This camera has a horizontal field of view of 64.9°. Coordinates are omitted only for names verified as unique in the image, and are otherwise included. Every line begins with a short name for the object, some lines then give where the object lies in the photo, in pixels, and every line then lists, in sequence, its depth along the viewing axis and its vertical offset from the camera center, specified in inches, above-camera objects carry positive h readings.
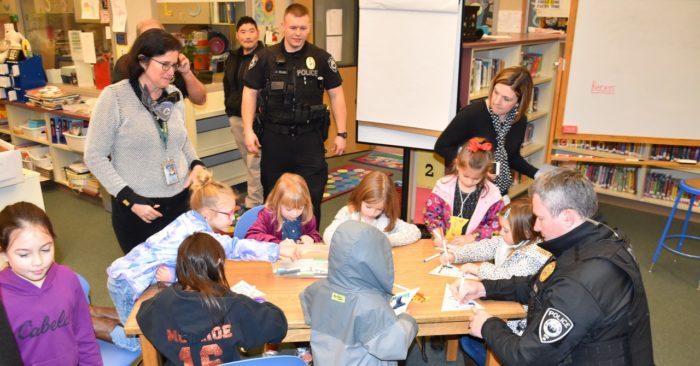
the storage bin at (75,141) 200.5 -40.9
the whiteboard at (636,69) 159.3 -10.0
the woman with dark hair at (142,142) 99.0 -20.7
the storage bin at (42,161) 228.8 -54.3
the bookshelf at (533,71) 168.7 -13.7
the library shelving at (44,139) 218.8 -45.3
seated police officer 70.0 -32.7
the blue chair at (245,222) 120.1 -40.8
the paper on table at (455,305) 88.2 -42.6
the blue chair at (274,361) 66.1 -39.1
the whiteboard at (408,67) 153.6 -10.1
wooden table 84.6 -42.4
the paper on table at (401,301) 85.5 -41.3
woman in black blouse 125.0 -21.5
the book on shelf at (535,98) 231.5 -26.9
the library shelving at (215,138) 200.1 -40.4
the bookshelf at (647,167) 210.8 -51.5
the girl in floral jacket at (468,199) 119.3 -36.1
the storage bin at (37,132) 226.8 -42.3
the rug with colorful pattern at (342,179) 231.9 -65.3
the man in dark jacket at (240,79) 192.9 -17.3
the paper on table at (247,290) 89.8 -41.7
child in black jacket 73.8 -37.8
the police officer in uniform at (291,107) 137.3 -18.9
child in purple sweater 75.1 -35.8
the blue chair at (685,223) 159.2 -58.4
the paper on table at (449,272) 98.1 -42.0
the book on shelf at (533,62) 219.6 -11.5
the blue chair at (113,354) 91.8 -53.6
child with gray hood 75.2 -37.3
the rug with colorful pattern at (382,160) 274.7 -64.3
